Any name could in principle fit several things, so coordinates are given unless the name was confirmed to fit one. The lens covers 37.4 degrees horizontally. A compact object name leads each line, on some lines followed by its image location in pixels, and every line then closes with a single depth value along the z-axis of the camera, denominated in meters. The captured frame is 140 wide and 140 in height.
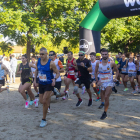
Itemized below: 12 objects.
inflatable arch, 11.34
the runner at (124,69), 10.27
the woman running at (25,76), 7.05
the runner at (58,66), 7.68
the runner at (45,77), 5.25
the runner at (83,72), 7.07
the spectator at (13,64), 14.75
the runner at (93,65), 8.00
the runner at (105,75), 5.75
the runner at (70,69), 8.10
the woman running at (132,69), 9.52
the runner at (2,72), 7.96
